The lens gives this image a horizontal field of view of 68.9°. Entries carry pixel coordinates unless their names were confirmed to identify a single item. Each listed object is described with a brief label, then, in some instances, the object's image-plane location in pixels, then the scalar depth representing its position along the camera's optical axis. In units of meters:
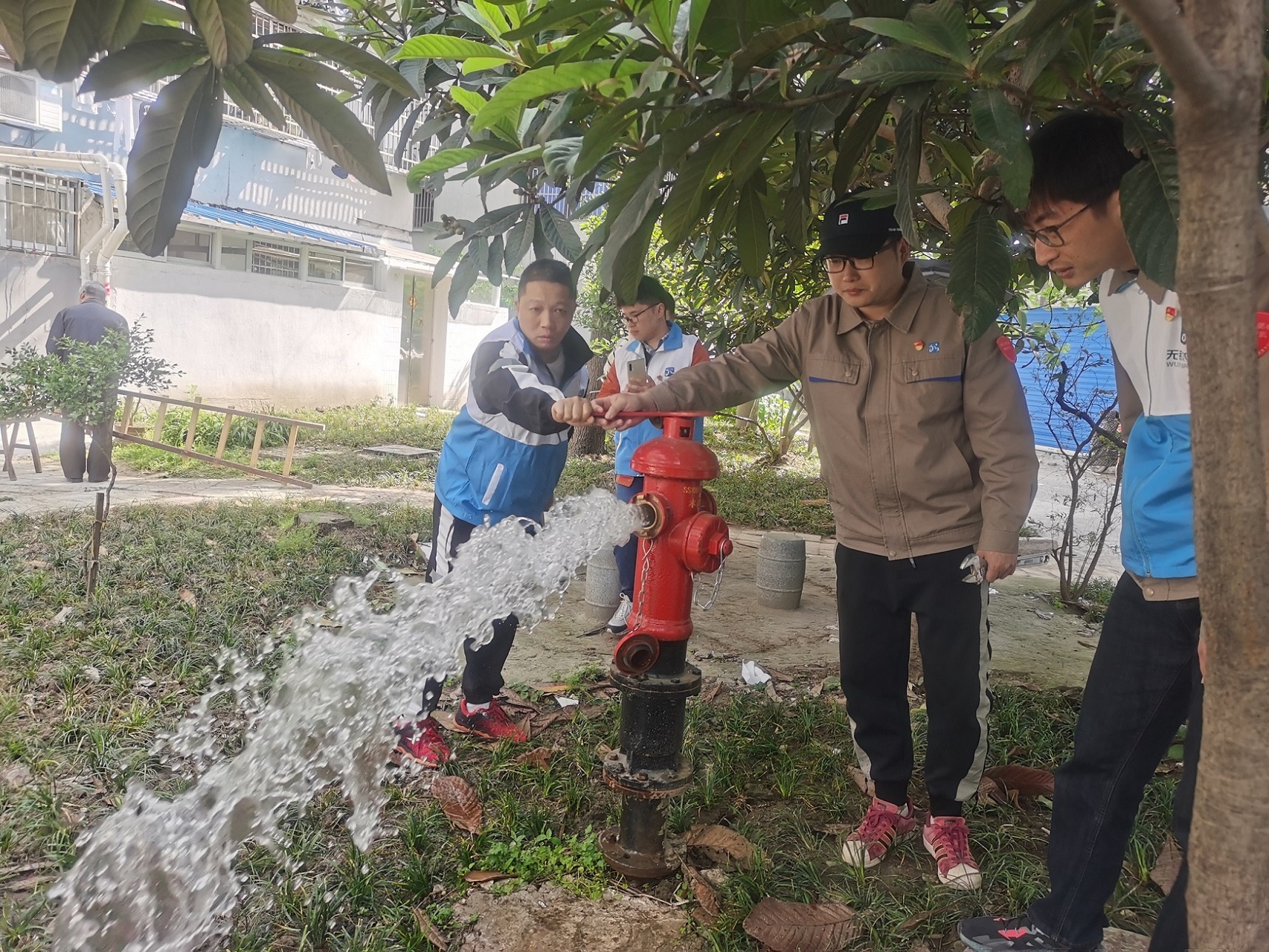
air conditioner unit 8.60
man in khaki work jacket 2.09
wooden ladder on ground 7.61
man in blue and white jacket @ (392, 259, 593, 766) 2.65
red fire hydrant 1.97
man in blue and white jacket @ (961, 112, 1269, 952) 1.54
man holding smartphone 3.87
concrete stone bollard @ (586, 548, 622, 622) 4.27
